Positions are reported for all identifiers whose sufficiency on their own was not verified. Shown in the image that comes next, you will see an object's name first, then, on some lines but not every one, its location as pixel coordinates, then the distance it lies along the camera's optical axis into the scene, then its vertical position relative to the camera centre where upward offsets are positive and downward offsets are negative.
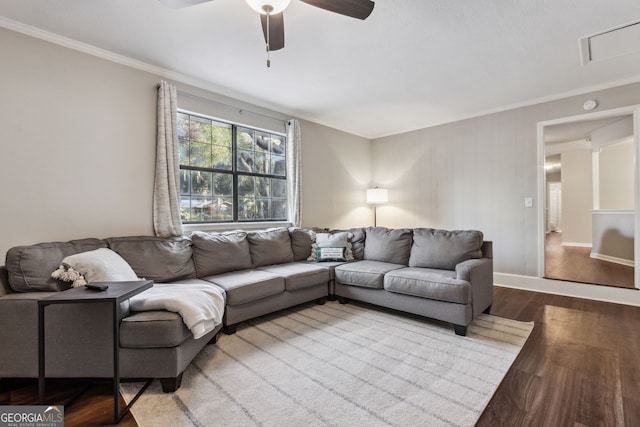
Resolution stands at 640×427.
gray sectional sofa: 1.62 -0.61
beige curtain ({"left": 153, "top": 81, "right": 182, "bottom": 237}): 2.90 +0.47
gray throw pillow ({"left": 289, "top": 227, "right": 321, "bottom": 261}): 3.70 -0.38
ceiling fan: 1.66 +1.24
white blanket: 1.72 -0.56
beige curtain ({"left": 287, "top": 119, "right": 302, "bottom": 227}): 4.18 +0.64
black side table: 1.38 -0.42
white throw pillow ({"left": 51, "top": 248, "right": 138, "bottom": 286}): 1.83 -0.35
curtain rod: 3.17 +1.35
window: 3.27 +0.54
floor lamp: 5.21 +0.32
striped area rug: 1.49 -1.05
